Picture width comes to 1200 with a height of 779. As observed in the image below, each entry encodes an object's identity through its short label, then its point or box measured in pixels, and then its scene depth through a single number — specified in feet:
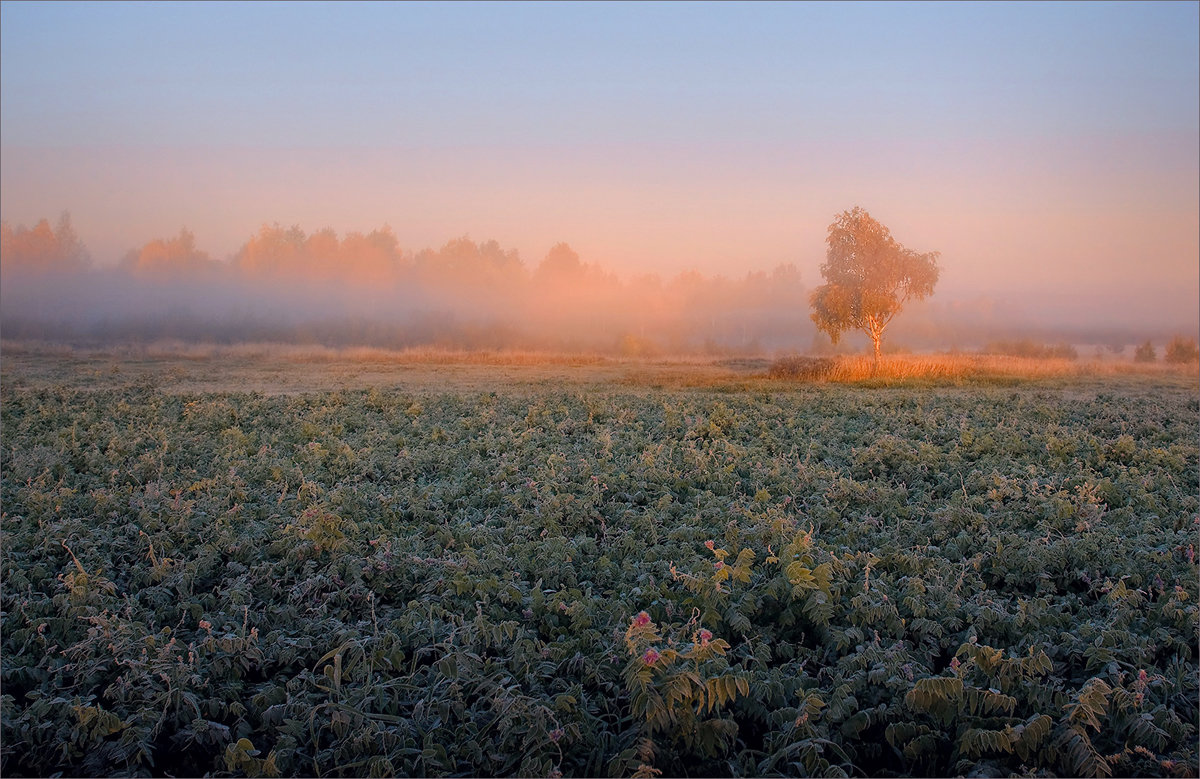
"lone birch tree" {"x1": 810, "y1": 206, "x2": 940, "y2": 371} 113.91
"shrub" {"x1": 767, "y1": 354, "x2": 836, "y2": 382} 87.20
